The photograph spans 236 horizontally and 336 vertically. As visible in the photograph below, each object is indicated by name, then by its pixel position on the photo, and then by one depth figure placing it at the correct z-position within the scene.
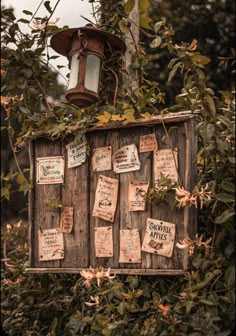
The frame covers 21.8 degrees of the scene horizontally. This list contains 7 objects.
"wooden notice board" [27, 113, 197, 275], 2.40
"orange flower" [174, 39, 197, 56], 2.18
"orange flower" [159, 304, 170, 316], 2.22
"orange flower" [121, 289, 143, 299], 2.35
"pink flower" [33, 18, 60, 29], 3.02
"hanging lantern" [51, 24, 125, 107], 2.67
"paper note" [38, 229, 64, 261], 2.74
